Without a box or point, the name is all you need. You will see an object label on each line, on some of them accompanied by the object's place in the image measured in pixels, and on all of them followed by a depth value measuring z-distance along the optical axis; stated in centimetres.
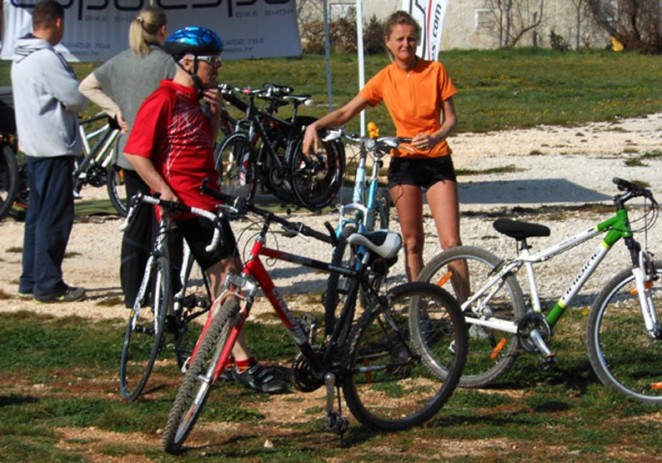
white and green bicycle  1303
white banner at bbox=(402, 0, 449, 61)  2386
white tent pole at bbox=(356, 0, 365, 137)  2552
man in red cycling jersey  1317
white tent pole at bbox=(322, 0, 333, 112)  2731
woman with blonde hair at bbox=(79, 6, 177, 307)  1633
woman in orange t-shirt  1495
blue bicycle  1248
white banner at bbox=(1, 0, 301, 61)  2786
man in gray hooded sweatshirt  1767
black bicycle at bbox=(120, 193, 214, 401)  1309
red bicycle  1127
